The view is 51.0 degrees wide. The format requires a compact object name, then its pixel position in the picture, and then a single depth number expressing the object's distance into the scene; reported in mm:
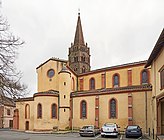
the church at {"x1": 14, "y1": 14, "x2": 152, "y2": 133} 22222
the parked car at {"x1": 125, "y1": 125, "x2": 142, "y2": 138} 18389
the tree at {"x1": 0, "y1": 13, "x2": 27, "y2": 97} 8700
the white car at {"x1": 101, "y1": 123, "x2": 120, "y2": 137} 18757
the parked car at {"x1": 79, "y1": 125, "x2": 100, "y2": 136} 19651
